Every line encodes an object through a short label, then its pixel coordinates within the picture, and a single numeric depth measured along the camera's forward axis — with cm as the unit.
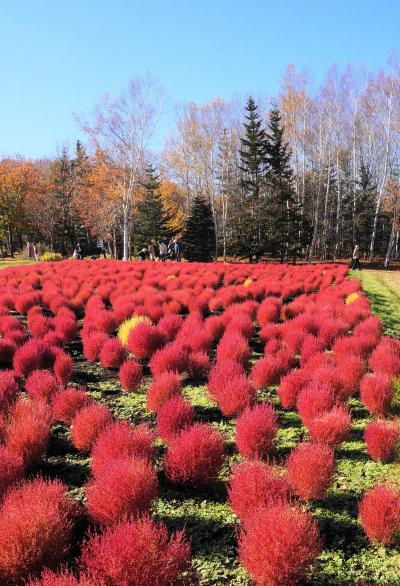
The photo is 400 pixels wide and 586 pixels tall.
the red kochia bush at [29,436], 333
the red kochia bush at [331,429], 353
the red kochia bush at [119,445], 299
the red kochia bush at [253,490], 262
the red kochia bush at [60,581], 183
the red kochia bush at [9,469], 279
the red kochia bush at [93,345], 603
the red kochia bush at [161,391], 434
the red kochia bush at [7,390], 415
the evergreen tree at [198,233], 3553
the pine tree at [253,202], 3162
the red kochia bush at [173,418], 363
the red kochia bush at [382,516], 255
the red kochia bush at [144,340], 598
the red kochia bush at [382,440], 349
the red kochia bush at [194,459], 311
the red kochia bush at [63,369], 512
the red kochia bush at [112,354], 570
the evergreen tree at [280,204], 3203
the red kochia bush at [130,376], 500
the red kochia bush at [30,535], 213
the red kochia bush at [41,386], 439
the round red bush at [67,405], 411
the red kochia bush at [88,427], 361
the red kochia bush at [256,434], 344
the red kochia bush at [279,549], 214
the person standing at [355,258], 2454
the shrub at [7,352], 584
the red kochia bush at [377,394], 426
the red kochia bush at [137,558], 197
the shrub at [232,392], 422
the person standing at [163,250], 2508
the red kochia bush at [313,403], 387
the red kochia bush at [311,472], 289
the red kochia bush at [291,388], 448
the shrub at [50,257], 2867
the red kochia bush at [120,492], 253
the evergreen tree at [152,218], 3778
